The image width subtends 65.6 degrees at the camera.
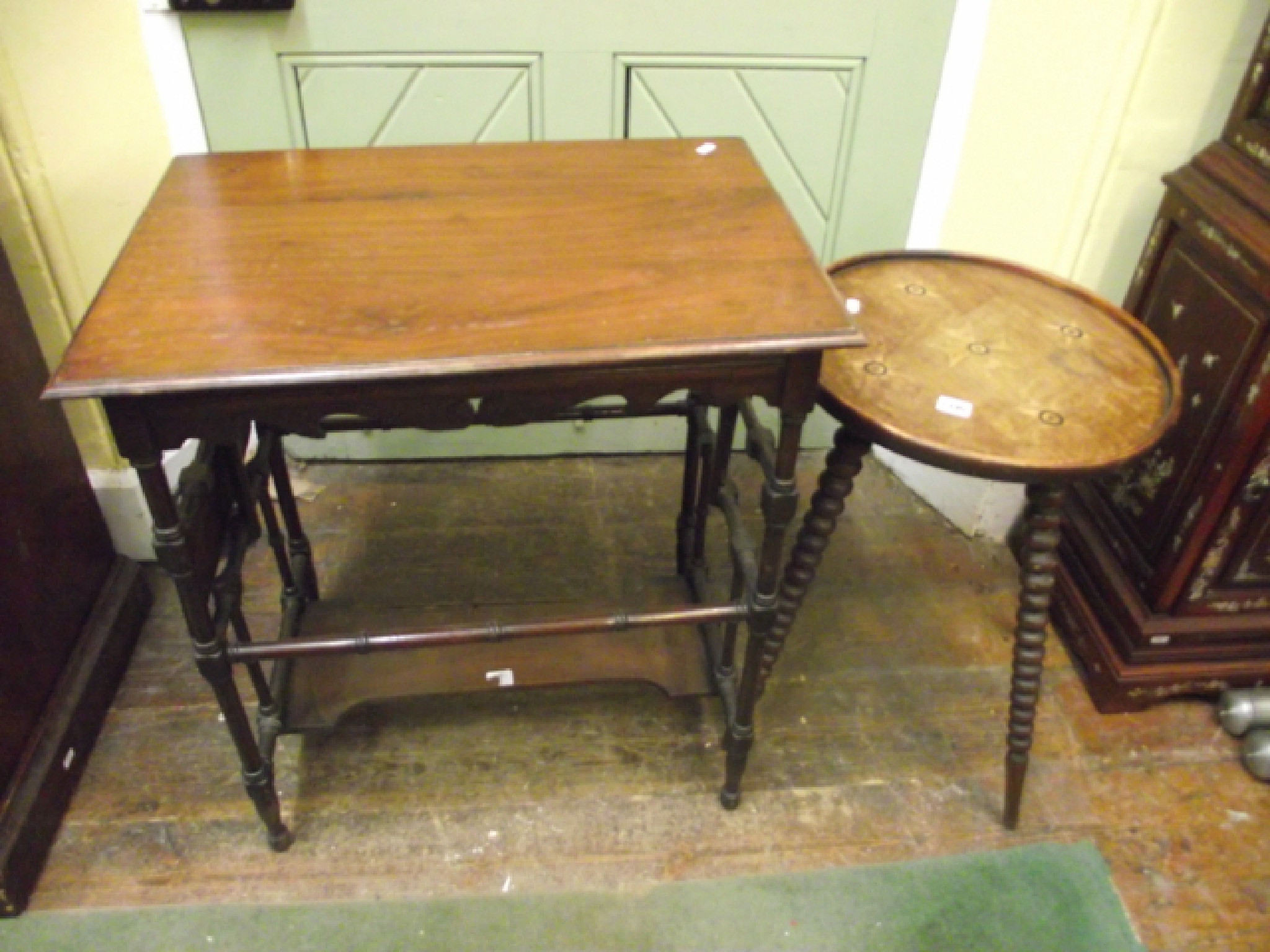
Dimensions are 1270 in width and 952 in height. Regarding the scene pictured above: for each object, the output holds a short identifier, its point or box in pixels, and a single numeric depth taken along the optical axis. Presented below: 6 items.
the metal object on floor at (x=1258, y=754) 1.81
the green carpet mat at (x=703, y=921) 1.55
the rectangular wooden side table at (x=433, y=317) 1.15
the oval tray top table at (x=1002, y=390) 1.35
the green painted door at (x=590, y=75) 1.90
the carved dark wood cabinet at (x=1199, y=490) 1.63
